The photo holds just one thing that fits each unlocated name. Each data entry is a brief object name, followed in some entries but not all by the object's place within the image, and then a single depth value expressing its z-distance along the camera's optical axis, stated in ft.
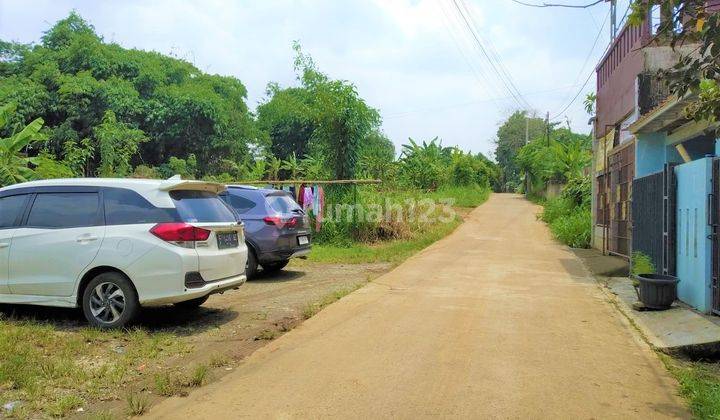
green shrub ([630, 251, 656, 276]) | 27.00
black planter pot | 23.84
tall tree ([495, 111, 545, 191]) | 192.03
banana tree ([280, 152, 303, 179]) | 78.62
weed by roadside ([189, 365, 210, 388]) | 14.69
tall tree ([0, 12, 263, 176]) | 81.25
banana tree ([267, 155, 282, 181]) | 79.18
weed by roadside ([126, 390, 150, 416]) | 12.75
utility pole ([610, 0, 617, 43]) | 43.50
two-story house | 22.53
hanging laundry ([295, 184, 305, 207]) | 49.52
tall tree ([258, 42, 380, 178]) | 54.39
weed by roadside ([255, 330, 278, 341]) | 19.39
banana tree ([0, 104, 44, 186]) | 43.70
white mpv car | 19.30
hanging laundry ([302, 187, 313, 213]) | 49.57
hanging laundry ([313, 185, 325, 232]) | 49.70
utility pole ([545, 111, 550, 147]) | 120.65
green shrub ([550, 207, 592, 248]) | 52.70
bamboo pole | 48.75
